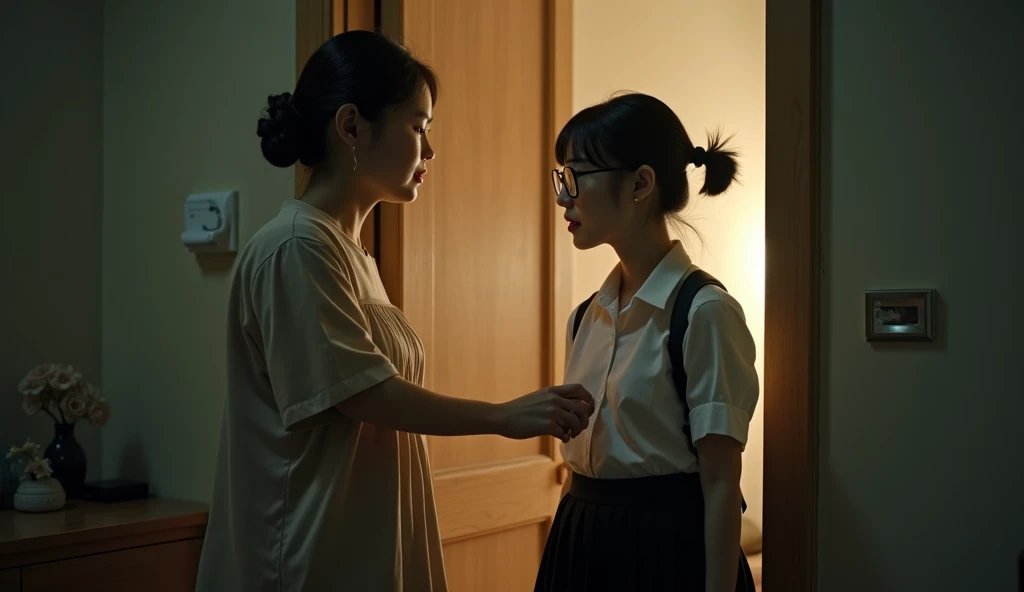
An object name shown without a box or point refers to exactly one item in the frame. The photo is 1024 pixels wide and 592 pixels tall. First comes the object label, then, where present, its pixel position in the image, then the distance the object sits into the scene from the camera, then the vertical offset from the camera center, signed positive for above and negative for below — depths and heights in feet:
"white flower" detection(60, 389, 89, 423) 7.04 -0.82
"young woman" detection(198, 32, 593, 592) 4.58 -0.46
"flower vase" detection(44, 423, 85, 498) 7.10 -1.22
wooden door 6.89 +0.29
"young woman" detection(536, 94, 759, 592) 4.68 -0.44
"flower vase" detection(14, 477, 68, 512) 6.63 -1.40
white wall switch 7.04 +0.49
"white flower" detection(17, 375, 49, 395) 6.96 -0.67
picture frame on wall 4.75 -0.08
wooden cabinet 5.84 -1.62
